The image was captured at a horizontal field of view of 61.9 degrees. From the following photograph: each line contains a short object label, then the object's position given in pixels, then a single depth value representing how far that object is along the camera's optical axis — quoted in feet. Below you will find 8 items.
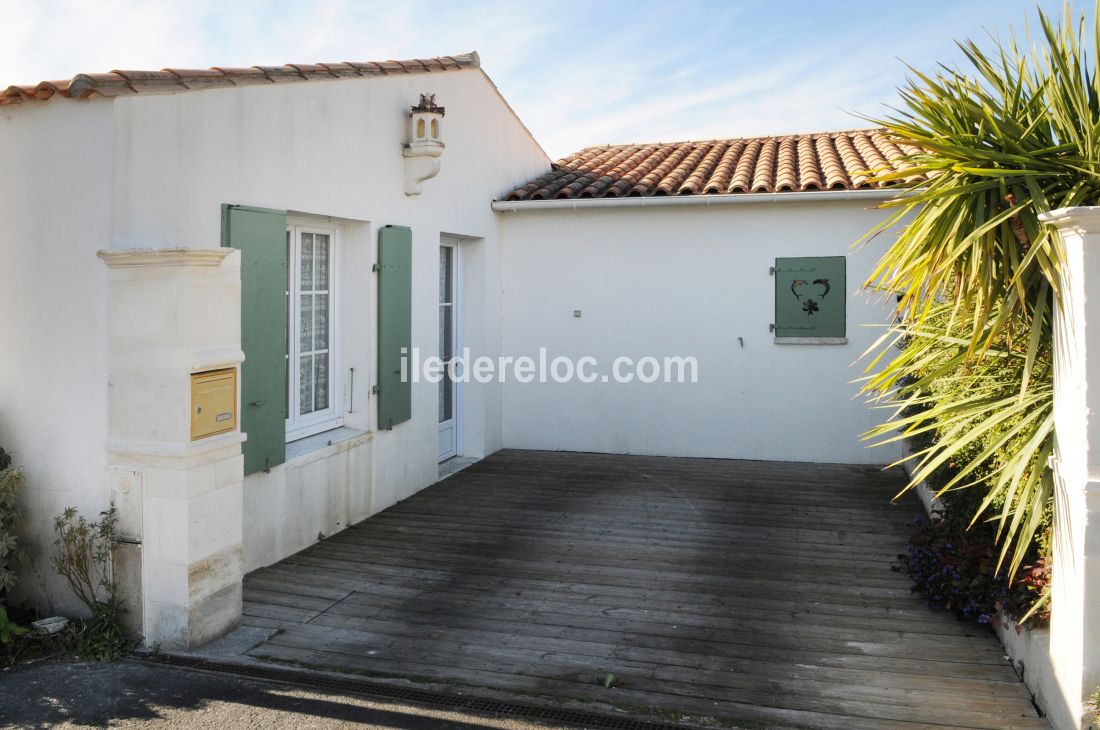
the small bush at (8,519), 15.62
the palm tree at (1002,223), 12.87
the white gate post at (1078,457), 11.43
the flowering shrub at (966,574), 14.76
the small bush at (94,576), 15.62
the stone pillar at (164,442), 15.37
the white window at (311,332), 22.58
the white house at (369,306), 15.66
